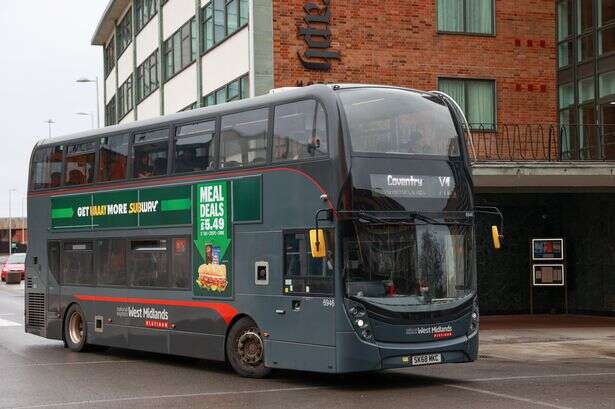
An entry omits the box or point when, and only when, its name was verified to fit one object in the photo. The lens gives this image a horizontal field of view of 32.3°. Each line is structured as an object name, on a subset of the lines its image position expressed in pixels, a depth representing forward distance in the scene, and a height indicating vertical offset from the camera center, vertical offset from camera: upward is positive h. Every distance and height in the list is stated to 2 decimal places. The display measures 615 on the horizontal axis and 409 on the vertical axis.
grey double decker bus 13.19 +0.30
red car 55.28 -0.34
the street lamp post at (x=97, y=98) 49.88 +8.02
